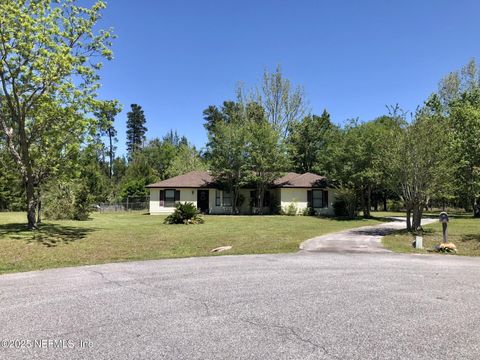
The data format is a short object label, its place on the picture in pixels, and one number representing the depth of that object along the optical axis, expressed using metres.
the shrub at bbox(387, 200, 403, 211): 45.28
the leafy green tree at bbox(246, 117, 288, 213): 32.28
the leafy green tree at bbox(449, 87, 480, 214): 18.16
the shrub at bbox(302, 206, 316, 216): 32.75
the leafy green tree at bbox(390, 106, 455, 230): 17.42
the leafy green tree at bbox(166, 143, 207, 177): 51.43
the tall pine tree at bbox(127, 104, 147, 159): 85.44
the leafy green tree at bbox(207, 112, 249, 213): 32.38
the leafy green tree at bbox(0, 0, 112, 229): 15.16
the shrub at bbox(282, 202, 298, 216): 32.35
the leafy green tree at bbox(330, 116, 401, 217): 28.27
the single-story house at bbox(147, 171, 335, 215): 33.47
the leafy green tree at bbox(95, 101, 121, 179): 17.36
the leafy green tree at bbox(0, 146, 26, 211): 18.02
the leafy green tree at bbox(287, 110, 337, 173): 45.03
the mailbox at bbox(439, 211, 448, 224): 13.65
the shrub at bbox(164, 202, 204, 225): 22.89
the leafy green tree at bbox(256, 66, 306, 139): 44.34
